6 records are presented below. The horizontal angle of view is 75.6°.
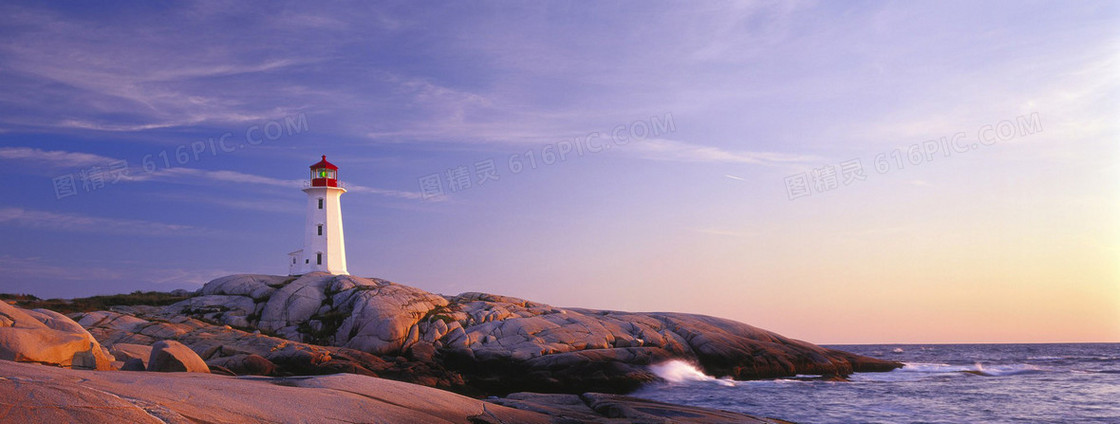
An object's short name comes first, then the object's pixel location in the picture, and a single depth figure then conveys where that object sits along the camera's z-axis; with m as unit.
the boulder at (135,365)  17.52
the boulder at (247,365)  28.16
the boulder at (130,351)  21.97
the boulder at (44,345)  14.95
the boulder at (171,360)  17.12
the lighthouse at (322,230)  56.22
